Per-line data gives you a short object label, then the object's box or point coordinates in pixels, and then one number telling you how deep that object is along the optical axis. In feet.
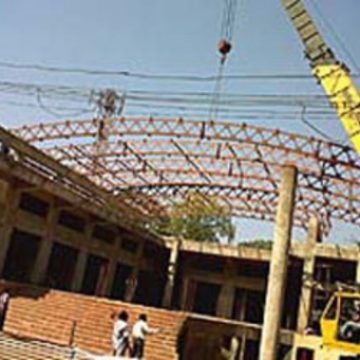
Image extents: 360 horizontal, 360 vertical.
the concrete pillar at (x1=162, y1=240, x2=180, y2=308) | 102.22
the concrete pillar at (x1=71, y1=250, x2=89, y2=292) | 85.35
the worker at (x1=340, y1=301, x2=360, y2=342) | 48.01
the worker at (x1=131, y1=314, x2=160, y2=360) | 49.78
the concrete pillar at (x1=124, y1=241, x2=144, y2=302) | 100.89
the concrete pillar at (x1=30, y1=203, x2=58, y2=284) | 77.28
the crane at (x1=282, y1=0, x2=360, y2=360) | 65.67
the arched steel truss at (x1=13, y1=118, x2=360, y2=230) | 90.48
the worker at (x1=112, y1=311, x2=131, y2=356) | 48.91
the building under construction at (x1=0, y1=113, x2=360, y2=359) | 66.69
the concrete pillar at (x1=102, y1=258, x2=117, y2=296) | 93.25
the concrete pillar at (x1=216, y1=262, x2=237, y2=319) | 100.32
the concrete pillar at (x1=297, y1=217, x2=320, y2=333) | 87.25
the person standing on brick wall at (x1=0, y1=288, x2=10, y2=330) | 55.05
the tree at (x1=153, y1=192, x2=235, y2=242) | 124.57
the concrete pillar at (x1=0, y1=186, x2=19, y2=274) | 71.00
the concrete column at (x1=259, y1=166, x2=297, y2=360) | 54.90
